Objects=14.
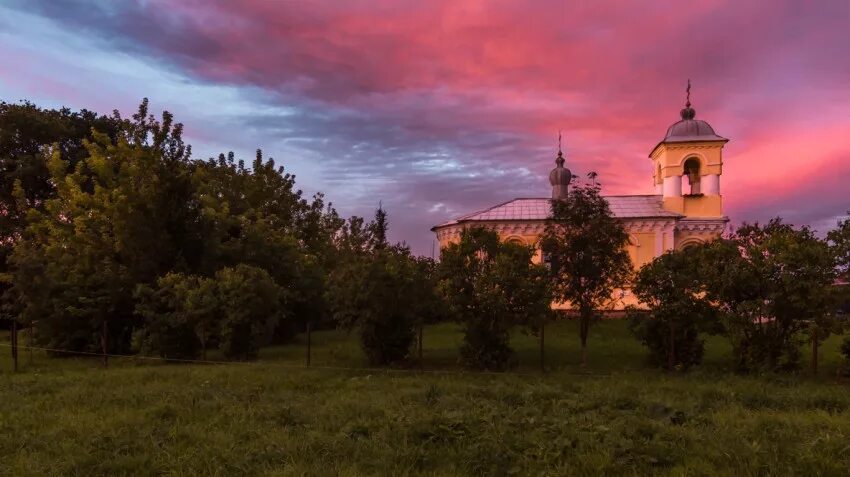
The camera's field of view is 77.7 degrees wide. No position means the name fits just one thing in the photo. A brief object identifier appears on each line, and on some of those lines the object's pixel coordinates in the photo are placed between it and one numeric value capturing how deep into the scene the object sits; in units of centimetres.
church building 2783
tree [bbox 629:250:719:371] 1355
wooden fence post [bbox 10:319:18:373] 1418
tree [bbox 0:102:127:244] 2851
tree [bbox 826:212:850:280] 1243
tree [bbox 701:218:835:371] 1230
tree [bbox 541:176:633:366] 1415
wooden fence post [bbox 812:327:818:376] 1212
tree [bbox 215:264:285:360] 1547
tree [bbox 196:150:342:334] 2034
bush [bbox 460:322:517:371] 1384
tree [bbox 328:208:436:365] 1413
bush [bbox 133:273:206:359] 1583
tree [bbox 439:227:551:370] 1363
